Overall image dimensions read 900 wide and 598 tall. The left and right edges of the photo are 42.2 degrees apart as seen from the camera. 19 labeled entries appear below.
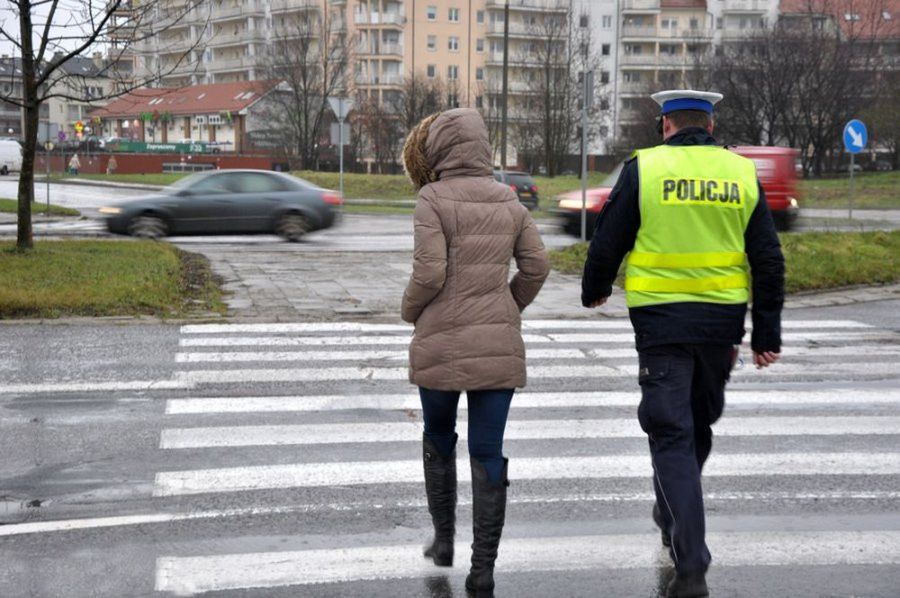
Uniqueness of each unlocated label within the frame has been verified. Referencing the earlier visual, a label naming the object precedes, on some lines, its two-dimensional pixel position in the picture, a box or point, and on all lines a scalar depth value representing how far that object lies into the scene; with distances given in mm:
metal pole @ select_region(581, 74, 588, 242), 18656
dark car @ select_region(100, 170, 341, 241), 23031
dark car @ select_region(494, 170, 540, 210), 40750
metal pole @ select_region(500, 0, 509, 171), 42812
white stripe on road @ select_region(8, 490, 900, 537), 5297
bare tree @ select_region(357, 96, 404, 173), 71812
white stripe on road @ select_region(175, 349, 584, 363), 9914
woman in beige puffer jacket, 4461
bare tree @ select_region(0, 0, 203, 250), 15867
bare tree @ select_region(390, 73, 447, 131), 73625
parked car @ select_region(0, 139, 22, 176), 67750
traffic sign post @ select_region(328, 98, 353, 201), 32406
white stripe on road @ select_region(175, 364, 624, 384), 9039
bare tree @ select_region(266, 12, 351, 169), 66438
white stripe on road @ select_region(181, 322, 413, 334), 11562
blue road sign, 26984
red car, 22172
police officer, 4375
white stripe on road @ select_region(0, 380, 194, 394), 8516
